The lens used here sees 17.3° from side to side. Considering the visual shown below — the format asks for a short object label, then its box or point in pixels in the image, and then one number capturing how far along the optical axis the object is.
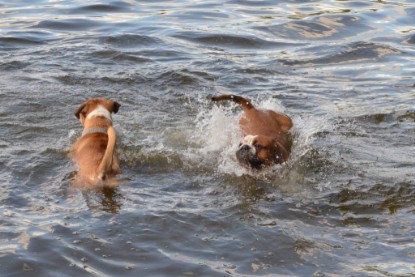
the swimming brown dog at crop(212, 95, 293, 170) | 13.36
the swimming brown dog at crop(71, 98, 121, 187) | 12.23
